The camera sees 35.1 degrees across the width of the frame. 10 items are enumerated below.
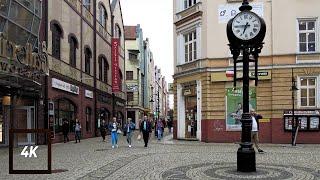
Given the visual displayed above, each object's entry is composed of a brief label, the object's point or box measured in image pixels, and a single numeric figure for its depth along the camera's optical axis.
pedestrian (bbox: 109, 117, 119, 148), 26.65
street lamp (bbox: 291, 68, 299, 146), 27.70
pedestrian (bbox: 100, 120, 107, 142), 34.56
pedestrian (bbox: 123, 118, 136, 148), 27.87
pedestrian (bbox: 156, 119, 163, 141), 35.26
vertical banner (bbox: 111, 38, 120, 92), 51.12
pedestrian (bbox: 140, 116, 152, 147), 26.97
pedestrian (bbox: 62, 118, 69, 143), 32.88
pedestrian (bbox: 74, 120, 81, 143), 33.12
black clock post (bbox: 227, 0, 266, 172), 13.64
